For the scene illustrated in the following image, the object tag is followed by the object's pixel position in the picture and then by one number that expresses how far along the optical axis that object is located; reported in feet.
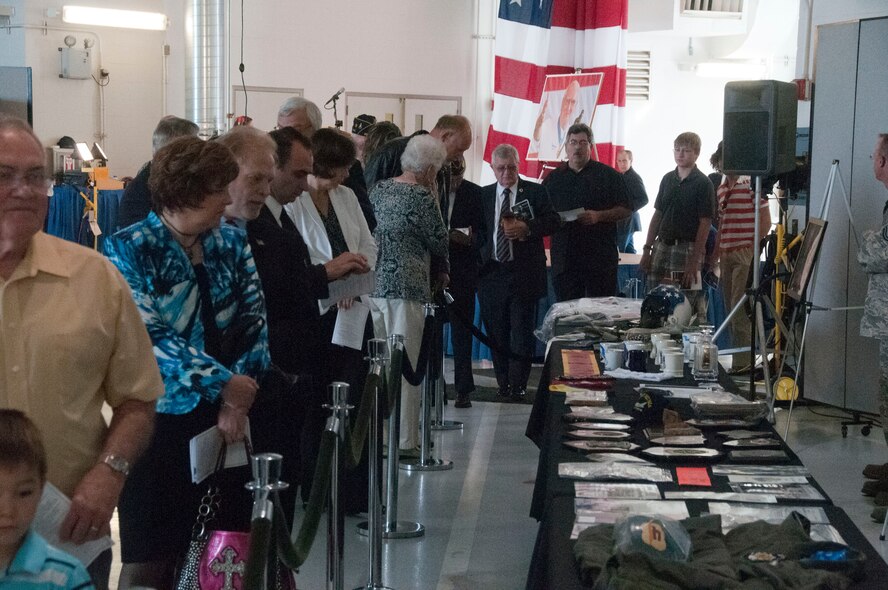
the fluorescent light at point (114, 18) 41.19
